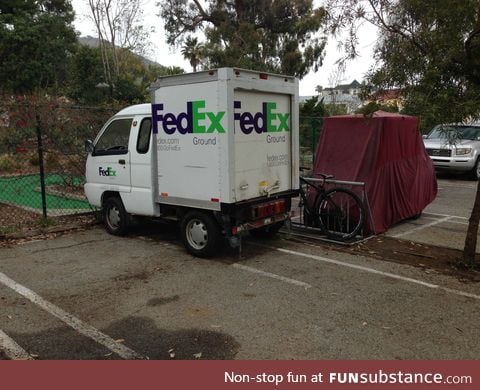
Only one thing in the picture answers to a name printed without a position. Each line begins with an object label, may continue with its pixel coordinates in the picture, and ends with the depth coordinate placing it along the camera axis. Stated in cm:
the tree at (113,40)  3097
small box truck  608
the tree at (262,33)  3256
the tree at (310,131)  1369
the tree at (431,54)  521
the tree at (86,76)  3272
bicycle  739
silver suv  1454
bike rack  739
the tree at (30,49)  3281
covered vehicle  775
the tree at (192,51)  3803
